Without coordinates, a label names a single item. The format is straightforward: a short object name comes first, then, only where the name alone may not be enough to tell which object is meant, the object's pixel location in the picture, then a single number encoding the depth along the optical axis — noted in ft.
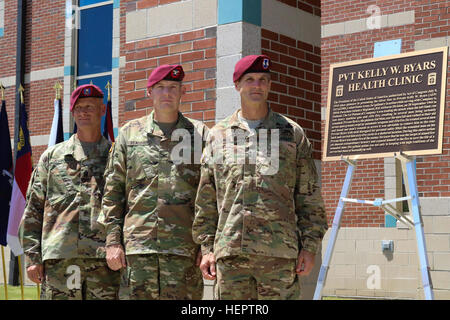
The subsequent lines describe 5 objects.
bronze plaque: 22.18
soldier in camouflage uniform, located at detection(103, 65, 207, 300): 14.24
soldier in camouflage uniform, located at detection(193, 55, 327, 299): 12.88
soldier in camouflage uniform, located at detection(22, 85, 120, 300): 16.17
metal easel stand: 20.50
